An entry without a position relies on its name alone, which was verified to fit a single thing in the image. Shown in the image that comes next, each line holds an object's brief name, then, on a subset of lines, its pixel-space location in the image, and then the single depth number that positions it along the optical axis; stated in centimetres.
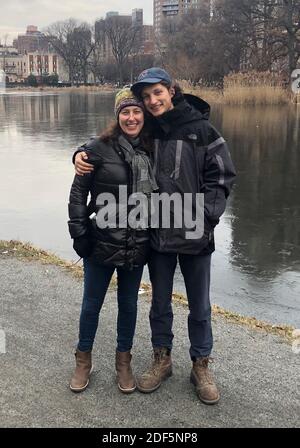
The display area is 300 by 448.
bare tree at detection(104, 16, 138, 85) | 10200
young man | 321
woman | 320
